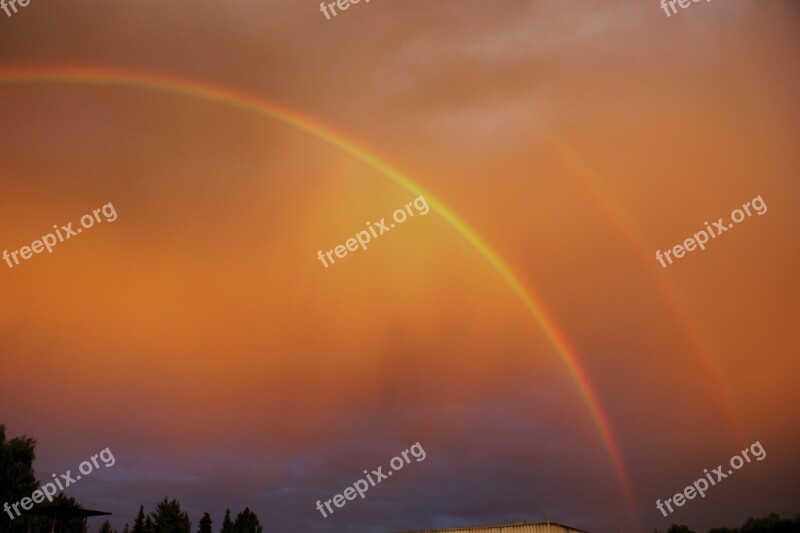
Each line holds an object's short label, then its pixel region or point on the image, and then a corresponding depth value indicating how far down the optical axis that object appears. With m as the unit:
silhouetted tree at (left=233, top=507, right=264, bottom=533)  94.75
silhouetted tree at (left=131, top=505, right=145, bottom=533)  87.68
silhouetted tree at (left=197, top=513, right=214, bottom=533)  97.75
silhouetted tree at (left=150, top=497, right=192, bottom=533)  84.19
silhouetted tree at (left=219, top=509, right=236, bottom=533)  94.03
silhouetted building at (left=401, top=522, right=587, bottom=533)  47.72
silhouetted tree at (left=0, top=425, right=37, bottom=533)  75.00
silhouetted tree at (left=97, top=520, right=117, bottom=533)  89.38
